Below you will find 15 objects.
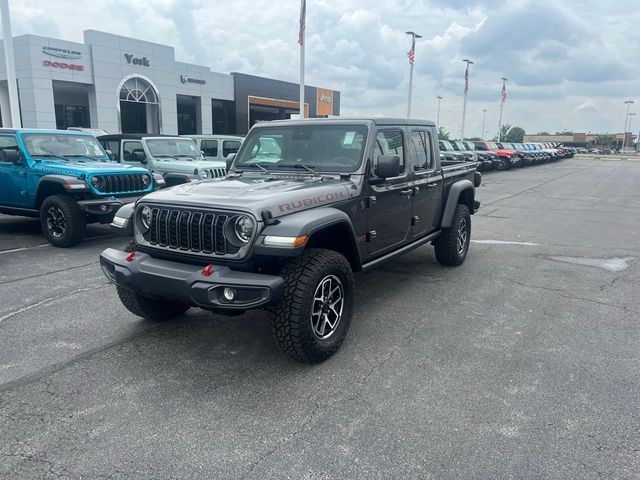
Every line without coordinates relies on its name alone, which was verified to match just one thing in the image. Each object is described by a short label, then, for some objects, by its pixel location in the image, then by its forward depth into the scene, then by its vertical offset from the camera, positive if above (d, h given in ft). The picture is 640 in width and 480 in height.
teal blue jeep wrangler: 25.82 -2.58
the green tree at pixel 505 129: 383.86 +10.04
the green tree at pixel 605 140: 379.55 +3.18
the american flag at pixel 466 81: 140.05 +16.44
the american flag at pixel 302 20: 71.67 +16.58
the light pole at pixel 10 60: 48.03 +6.93
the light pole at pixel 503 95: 168.14 +15.56
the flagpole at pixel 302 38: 71.72 +14.32
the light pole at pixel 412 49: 103.47 +18.46
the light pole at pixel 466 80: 139.86 +16.81
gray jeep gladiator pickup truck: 11.73 -2.36
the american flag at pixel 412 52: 103.96 +17.96
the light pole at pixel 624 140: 383.45 +3.58
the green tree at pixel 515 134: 374.38 +6.46
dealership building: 81.46 +8.85
